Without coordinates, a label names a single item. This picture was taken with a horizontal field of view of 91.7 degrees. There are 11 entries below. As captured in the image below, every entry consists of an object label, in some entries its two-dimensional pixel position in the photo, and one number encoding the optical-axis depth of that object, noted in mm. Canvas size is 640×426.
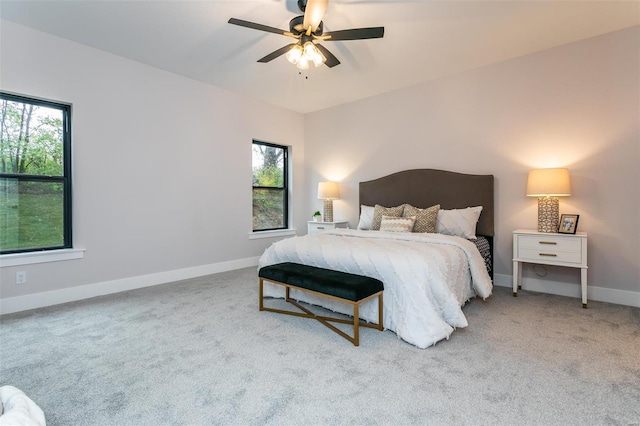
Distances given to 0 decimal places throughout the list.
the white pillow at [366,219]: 4355
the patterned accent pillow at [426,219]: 3742
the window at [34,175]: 2980
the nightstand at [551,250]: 2990
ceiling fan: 2265
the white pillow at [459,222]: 3627
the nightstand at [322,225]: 5051
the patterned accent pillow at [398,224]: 3693
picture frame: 3100
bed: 2283
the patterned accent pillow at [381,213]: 4055
